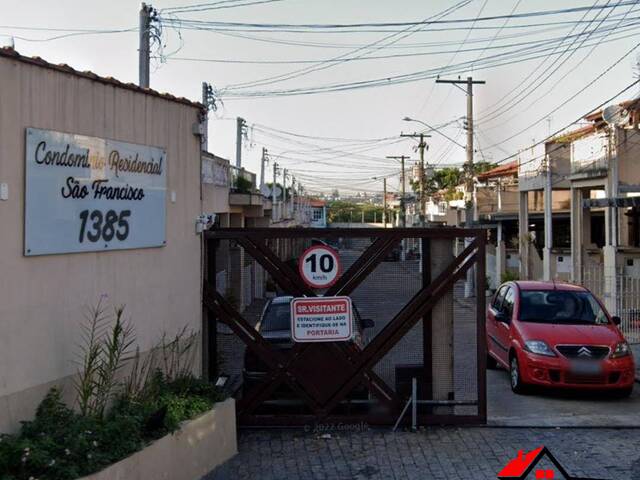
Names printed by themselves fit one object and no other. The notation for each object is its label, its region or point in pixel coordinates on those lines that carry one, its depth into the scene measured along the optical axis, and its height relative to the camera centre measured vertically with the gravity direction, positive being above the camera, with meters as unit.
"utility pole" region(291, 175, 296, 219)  54.81 +3.73
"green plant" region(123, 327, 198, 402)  6.91 -1.12
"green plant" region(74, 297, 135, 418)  6.01 -0.88
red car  10.62 -1.30
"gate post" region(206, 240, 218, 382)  8.45 -0.92
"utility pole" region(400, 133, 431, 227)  48.21 +5.94
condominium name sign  5.79 +0.50
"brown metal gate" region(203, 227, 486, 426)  8.12 -1.00
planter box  5.68 -1.68
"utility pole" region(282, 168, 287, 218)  45.78 +3.98
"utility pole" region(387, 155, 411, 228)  68.26 +6.13
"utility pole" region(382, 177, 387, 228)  88.07 +6.97
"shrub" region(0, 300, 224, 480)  5.04 -1.31
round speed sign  8.06 -0.16
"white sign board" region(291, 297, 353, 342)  8.00 -0.74
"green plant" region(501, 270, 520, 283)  29.38 -0.96
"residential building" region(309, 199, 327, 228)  98.31 +5.47
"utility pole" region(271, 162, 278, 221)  36.53 +2.45
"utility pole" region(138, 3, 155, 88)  15.45 +4.48
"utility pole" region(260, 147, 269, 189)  45.67 +6.13
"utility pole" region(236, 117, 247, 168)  39.61 +6.34
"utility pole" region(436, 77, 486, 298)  30.52 +4.21
